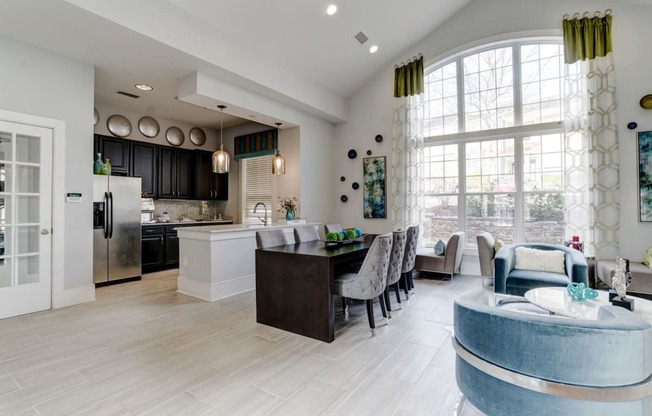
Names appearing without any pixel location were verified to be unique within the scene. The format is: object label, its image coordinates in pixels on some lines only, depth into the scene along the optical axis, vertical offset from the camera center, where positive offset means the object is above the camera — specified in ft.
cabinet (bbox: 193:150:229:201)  23.63 +2.33
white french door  11.69 -0.26
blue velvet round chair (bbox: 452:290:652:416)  4.13 -2.10
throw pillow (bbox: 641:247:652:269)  12.82 -2.02
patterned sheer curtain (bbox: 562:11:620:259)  14.35 +3.33
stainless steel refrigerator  16.20 -0.94
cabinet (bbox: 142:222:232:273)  19.35 -2.30
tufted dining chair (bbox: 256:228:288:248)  11.48 -1.03
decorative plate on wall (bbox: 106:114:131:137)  19.31 +5.31
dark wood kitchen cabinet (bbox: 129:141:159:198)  19.99 +2.97
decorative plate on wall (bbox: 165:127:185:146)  22.53 +5.38
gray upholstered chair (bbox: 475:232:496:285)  15.66 -2.18
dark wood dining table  9.70 -2.44
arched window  16.44 +3.67
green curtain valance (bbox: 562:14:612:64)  14.48 +7.96
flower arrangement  19.10 +0.44
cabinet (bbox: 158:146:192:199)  21.57 +2.70
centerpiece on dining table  12.62 -1.09
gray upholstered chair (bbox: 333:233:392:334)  9.97 -2.20
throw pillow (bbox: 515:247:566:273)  13.10 -2.11
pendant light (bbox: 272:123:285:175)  17.61 +2.56
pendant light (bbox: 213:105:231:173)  15.40 +2.39
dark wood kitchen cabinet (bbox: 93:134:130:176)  18.37 +3.57
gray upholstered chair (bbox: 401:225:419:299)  13.44 -2.00
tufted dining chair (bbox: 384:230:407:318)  11.57 -1.83
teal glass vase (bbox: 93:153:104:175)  16.34 +2.38
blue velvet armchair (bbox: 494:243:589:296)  11.75 -2.57
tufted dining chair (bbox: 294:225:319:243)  13.56 -1.00
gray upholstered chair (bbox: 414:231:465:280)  16.79 -2.64
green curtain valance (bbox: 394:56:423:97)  19.24 +8.09
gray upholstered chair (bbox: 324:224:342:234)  15.65 -0.88
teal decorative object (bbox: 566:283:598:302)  8.41 -2.22
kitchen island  14.12 -2.31
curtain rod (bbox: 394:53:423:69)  19.47 +9.38
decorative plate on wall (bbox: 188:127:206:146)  24.08 +5.74
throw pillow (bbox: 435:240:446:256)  17.33 -2.07
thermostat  13.10 +0.61
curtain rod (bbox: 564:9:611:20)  14.47 +9.06
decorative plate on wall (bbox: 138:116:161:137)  20.91 +5.66
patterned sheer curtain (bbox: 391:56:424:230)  19.26 +4.04
